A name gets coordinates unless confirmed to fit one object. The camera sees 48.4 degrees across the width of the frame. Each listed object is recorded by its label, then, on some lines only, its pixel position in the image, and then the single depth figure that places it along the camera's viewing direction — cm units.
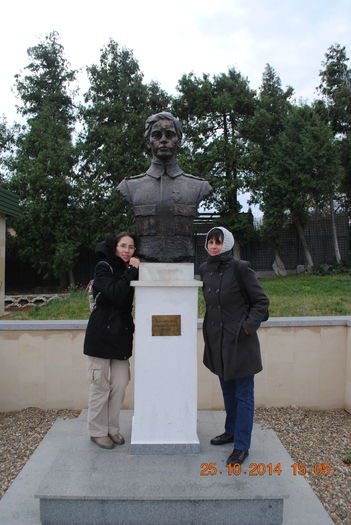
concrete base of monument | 236
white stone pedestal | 287
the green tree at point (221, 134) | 1324
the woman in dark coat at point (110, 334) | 285
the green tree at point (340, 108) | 1403
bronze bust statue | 299
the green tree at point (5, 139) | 1692
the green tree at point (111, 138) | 1304
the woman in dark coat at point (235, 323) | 262
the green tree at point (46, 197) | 1252
